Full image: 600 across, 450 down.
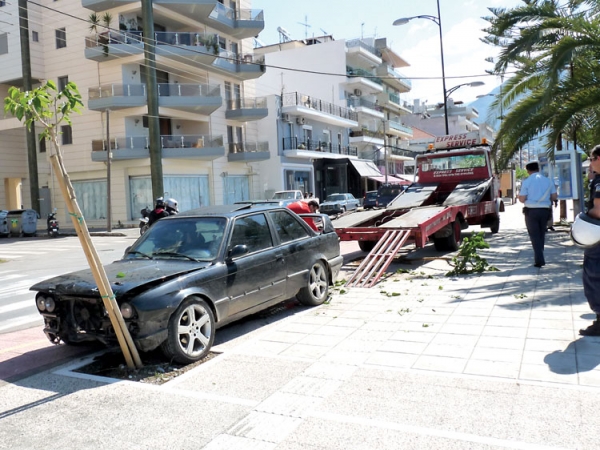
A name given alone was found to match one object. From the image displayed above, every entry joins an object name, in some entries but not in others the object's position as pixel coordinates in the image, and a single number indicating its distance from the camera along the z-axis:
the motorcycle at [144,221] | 13.48
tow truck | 10.17
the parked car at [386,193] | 32.41
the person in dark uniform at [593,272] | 5.31
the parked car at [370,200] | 33.88
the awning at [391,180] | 50.36
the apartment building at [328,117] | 40.44
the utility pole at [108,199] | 26.56
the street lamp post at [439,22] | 25.86
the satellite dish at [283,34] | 53.73
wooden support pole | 4.71
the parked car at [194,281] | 5.03
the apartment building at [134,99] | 30.25
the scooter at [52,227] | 26.47
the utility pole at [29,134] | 31.33
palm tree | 11.07
